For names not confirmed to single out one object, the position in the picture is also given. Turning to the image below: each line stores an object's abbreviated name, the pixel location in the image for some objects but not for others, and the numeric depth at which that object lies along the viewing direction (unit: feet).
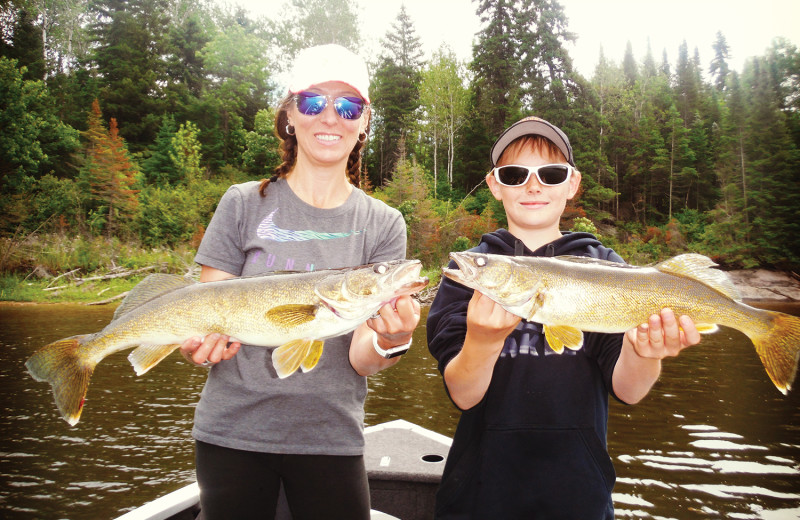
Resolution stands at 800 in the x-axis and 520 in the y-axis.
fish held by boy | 8.32
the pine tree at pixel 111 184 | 108.17
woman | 7.84
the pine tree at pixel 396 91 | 157.79
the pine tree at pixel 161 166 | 132.98
